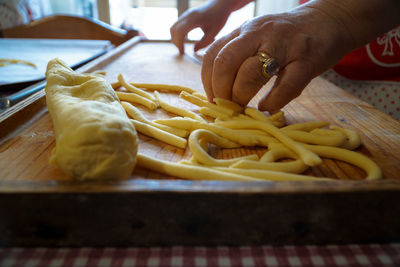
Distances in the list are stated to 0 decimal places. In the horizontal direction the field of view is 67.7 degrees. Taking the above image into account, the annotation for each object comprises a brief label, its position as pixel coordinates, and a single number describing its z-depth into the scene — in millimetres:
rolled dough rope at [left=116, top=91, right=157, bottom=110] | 419
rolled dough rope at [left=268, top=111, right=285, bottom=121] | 359
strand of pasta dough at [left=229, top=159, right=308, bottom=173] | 255
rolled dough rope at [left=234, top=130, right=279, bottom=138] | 329
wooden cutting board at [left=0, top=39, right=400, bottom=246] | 192
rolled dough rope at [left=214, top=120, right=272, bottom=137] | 332
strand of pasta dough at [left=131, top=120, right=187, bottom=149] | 312
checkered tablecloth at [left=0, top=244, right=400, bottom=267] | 197
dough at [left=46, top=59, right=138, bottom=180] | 207
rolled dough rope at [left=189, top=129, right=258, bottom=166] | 264
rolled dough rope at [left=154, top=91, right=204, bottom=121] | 374
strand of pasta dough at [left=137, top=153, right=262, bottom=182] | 230
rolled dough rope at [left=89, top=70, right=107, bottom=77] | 543
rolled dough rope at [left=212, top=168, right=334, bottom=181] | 234
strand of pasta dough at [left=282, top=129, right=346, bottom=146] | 298
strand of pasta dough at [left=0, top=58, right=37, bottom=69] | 616
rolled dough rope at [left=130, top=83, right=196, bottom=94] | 490
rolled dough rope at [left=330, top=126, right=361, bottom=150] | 311
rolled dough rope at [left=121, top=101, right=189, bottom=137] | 333
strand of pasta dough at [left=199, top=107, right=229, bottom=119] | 367
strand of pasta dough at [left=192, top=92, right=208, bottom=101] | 436
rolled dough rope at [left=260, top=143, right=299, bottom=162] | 281
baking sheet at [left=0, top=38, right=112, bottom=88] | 564
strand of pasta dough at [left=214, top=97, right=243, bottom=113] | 369
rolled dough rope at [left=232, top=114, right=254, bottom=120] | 371
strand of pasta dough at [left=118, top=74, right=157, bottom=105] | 445
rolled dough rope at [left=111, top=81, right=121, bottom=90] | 494
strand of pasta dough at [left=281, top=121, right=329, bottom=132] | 338
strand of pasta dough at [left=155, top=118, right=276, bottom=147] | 314
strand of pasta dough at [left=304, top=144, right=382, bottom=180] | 253
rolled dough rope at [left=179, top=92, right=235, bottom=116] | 367
